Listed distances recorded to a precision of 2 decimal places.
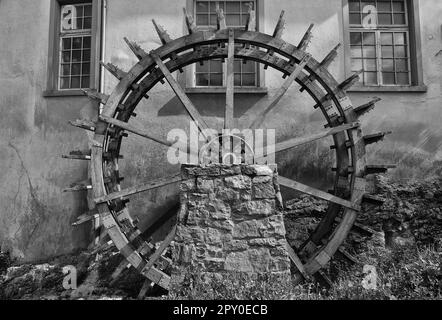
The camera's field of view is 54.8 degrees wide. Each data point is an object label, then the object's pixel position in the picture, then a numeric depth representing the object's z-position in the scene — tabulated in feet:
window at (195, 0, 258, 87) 21.31
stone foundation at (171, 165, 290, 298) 13.39
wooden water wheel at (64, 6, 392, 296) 16.99
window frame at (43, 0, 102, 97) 21.17
